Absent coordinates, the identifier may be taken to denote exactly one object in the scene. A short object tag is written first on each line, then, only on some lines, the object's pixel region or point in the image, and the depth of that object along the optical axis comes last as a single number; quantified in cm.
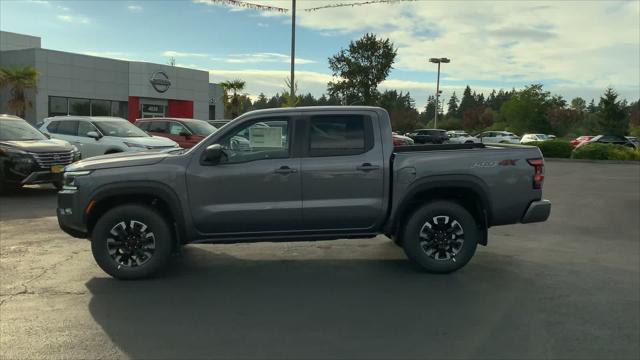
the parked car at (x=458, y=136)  4906
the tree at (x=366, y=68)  6234
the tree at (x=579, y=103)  10947
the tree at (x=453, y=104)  14818
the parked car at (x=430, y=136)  4141
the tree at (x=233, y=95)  4544
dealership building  3338
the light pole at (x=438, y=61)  5622
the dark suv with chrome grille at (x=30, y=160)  1198
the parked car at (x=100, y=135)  1451
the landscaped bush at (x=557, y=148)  3020
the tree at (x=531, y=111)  7919
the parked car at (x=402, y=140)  2627
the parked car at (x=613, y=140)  3578
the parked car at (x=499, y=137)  4919
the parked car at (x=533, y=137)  4851
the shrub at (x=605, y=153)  2805
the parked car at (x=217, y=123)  2239
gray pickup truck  612
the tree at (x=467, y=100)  13969
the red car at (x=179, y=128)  1758
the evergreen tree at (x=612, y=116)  5903
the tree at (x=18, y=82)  3055
